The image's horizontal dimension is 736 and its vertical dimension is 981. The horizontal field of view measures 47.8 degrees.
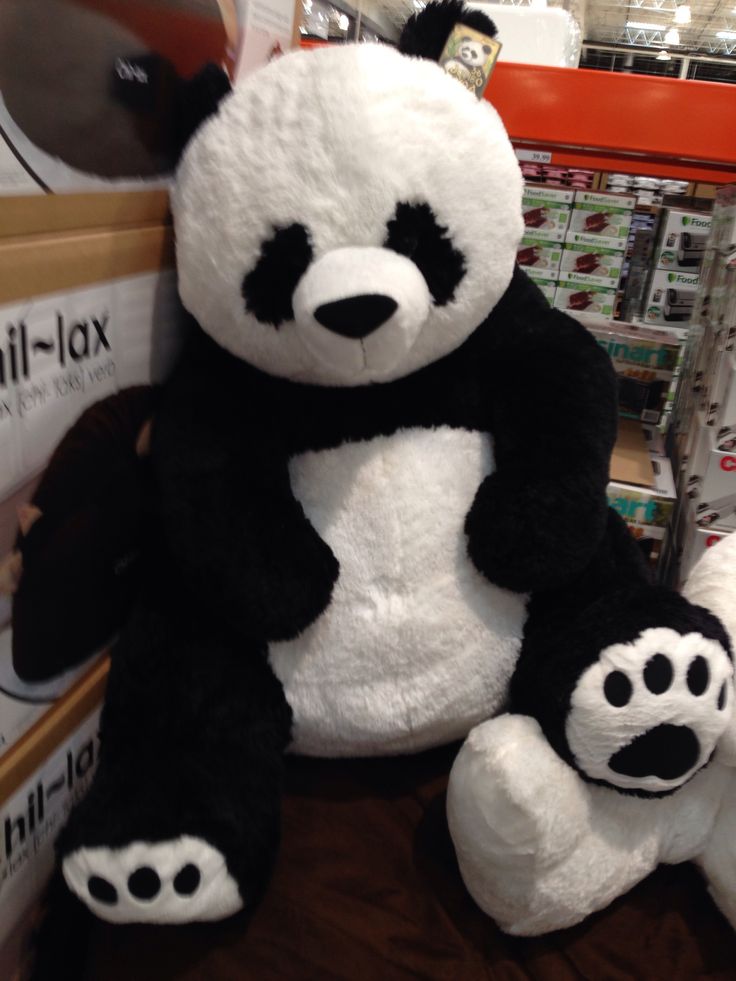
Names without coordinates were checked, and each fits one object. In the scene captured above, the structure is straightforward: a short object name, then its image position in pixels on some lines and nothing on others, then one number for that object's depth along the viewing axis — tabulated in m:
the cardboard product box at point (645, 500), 1.07
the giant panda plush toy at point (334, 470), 0.56
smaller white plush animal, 0.56
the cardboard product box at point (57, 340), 0.52
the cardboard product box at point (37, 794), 0.59
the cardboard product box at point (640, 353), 1.23
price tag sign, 1.19
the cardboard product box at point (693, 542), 1.03
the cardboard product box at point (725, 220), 1.06
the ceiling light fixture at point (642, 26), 9.58
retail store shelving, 0.89
